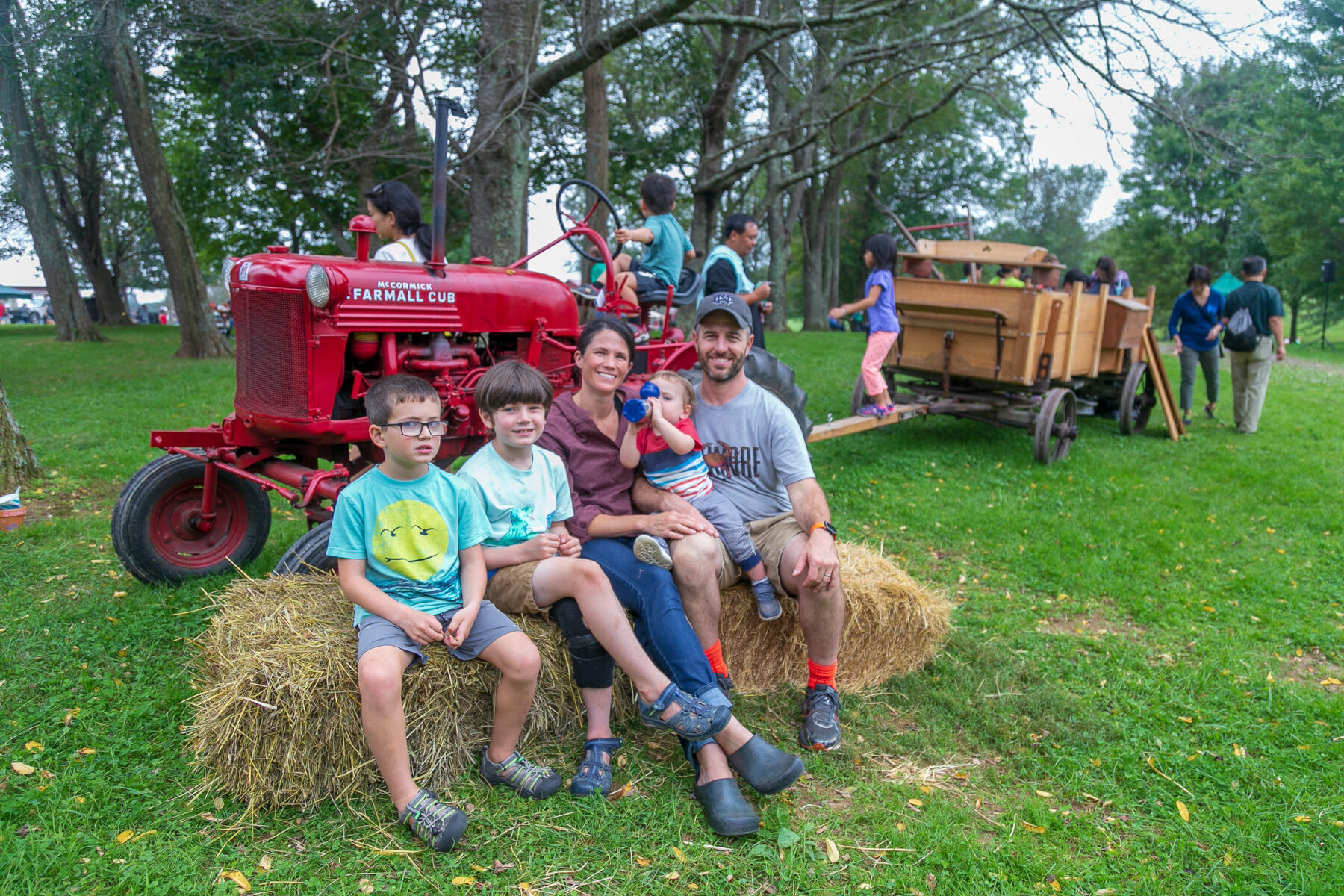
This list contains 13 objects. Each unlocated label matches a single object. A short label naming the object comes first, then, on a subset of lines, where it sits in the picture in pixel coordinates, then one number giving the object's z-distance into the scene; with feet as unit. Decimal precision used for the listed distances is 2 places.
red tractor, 12.68
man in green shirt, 29.76
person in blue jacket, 32.27
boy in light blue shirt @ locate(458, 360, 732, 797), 9.35
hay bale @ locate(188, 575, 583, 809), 8.66
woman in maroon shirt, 9.14
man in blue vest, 21.47
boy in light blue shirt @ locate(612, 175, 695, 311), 20.15
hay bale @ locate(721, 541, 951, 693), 11.82
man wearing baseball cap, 10.37
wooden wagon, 24.11
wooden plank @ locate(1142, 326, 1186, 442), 30.09
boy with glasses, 8.64
